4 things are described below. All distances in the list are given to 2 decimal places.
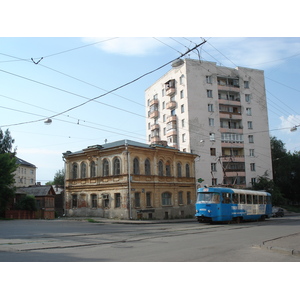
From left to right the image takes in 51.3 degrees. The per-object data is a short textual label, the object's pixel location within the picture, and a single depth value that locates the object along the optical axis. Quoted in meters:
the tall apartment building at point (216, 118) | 52.66
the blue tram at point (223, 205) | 24.77
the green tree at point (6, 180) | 38.00
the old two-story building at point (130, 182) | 32.88
